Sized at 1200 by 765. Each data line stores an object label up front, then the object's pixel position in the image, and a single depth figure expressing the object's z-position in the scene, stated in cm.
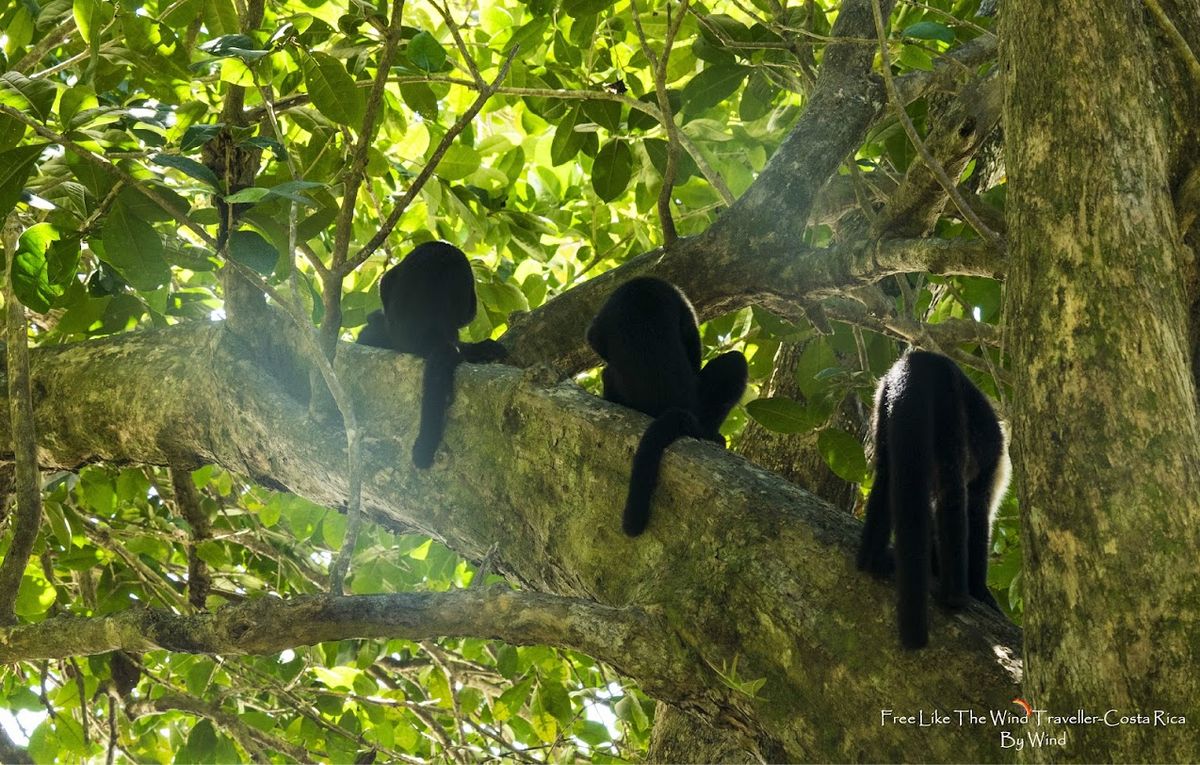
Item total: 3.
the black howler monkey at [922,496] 464
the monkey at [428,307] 915
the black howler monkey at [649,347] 841
